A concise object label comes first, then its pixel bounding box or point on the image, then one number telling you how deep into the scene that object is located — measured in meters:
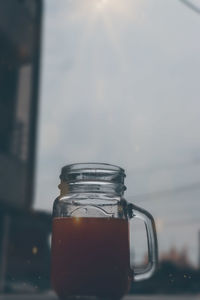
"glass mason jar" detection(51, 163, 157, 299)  0.68
